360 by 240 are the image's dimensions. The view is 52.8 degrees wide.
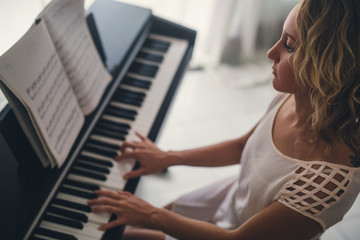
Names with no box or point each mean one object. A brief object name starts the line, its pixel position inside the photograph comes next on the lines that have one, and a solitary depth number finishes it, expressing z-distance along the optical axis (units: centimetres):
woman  84
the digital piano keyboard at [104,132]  105
